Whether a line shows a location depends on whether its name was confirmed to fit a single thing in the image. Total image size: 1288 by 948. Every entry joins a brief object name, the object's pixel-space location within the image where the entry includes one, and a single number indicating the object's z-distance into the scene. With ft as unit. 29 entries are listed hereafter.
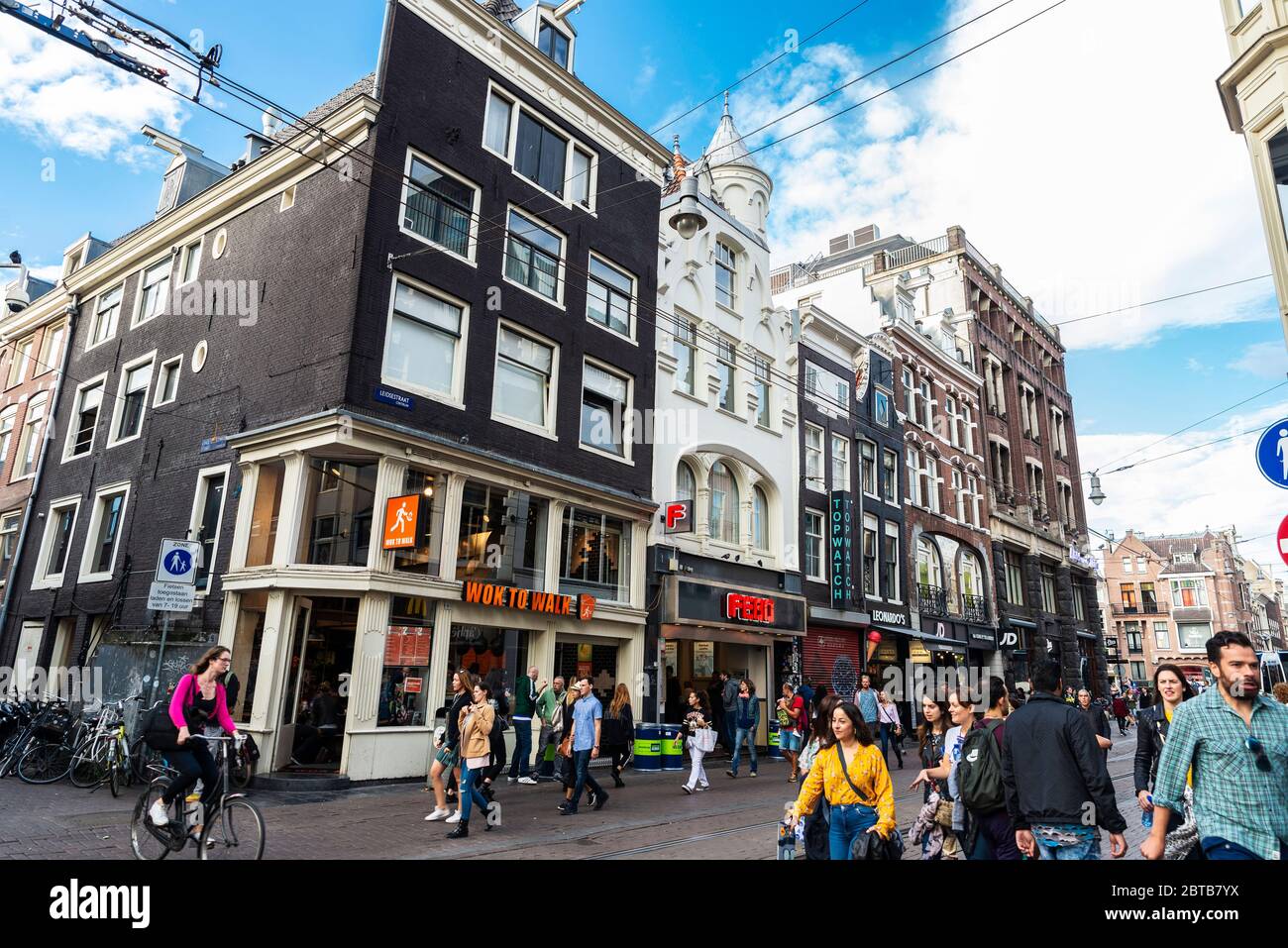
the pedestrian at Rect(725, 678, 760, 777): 53.01
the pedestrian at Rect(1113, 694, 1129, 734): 108.37
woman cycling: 23.06
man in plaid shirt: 13.26
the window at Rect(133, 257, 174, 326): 69.41
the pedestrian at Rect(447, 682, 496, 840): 30.40
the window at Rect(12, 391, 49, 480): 81.20
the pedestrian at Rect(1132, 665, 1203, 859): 18.72
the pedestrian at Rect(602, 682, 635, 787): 44.32
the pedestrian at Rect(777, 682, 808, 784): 51.13
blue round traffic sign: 27.63
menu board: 47.21
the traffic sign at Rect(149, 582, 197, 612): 35.88
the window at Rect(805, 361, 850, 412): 90.69
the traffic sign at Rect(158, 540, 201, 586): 36.52
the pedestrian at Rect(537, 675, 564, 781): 50.85
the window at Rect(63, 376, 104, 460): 74.02
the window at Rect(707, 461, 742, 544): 75.25
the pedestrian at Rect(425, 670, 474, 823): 33.14
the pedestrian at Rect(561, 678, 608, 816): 36.91
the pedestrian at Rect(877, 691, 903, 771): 55.34
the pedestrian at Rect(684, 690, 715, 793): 45.37
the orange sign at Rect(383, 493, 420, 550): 45.60
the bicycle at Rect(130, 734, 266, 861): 23.13
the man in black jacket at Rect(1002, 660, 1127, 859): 16.10
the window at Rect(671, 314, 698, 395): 74.18
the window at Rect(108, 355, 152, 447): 67.56
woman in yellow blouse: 18.58
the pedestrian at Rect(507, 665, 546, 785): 49.06
